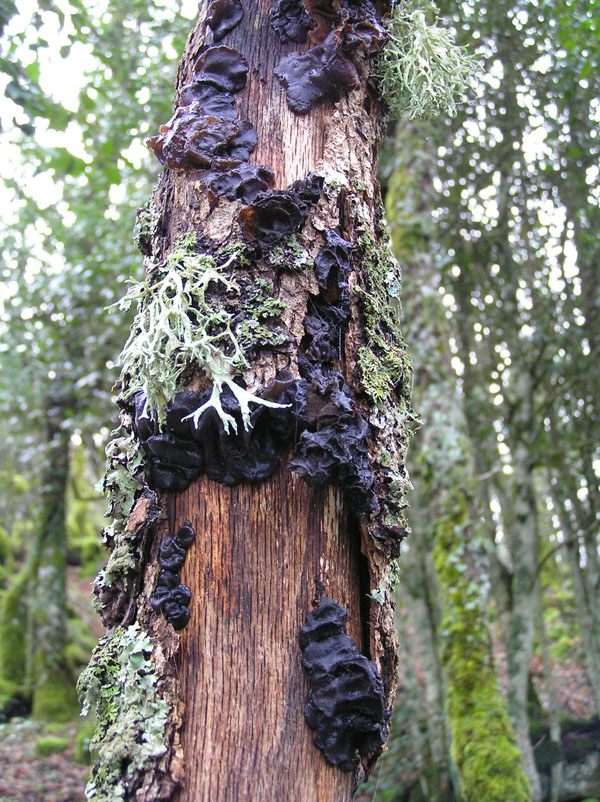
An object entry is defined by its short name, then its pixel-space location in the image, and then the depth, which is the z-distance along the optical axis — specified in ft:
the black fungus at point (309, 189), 1.28
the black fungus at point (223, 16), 1.39
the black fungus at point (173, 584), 1.16
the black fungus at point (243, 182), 1.27
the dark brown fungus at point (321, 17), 1.37
